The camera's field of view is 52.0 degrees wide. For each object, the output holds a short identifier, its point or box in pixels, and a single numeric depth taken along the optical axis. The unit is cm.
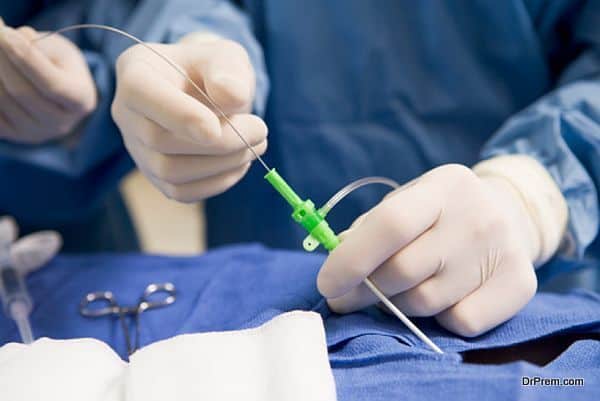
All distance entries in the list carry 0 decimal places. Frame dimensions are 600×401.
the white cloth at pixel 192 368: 54
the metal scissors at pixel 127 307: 84
